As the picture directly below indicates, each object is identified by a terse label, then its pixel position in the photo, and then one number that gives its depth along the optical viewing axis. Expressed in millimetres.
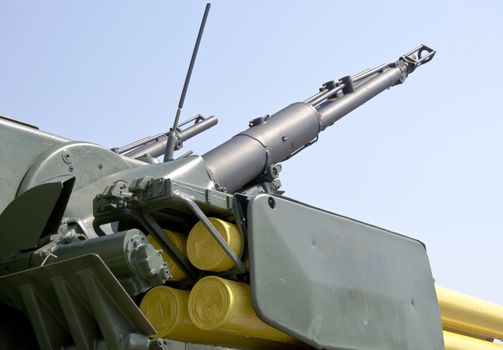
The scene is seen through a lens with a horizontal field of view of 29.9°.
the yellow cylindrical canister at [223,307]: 3561
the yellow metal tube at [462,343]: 5641
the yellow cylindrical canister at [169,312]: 3715
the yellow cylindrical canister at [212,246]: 3670
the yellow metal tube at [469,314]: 5793
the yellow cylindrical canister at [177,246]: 3803
